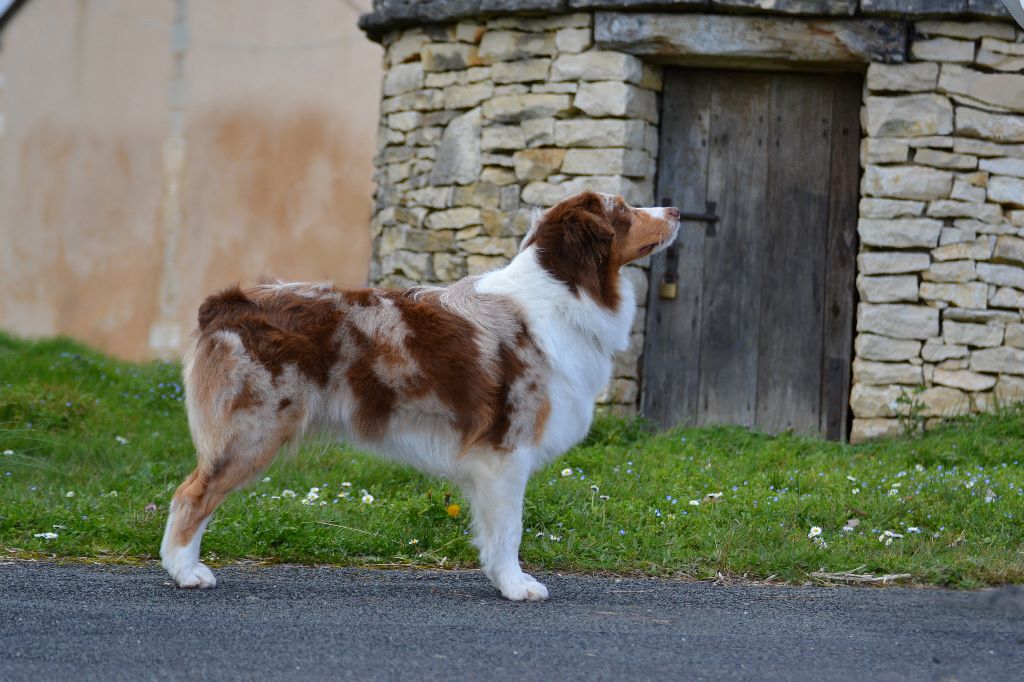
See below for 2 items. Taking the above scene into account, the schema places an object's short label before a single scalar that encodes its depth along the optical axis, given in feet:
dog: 34.14
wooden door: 62.80
